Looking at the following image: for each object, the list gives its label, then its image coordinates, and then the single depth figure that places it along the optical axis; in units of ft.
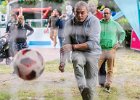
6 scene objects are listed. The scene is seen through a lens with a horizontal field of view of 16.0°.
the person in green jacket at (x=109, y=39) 16.60
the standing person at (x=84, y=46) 12.63
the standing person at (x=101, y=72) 17.94
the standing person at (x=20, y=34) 19.08
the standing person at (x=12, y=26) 19.39
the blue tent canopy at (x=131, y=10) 18.09
